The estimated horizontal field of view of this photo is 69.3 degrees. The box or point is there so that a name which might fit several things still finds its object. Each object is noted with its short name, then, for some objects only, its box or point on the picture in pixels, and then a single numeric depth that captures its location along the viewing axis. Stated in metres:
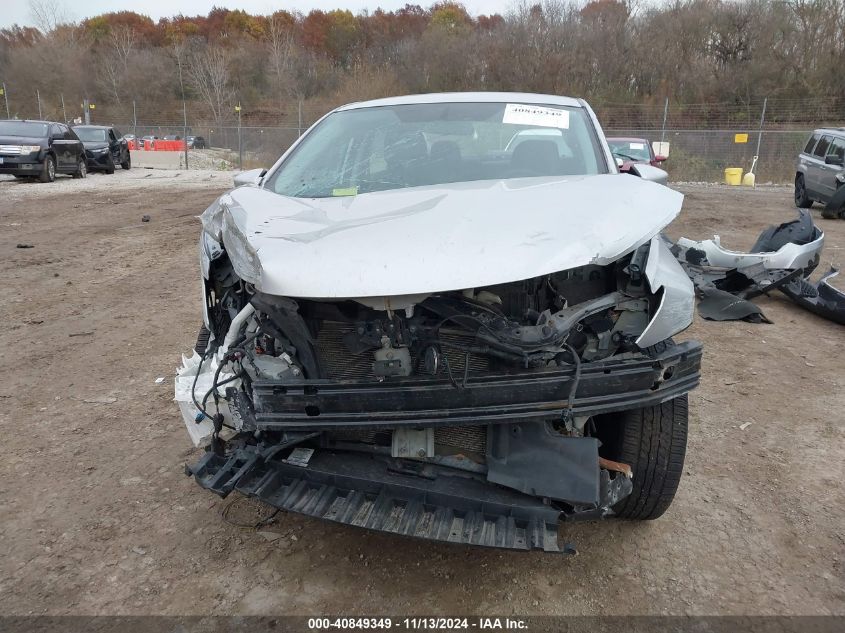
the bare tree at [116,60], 46.88
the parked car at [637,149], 14.12
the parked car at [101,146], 18.75
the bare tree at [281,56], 46.19
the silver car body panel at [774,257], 5.88
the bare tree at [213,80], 43.53
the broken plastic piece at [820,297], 5.42
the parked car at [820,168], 11.53
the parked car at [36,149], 14.34
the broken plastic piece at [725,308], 5.51
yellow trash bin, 19.68
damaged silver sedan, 2.00
